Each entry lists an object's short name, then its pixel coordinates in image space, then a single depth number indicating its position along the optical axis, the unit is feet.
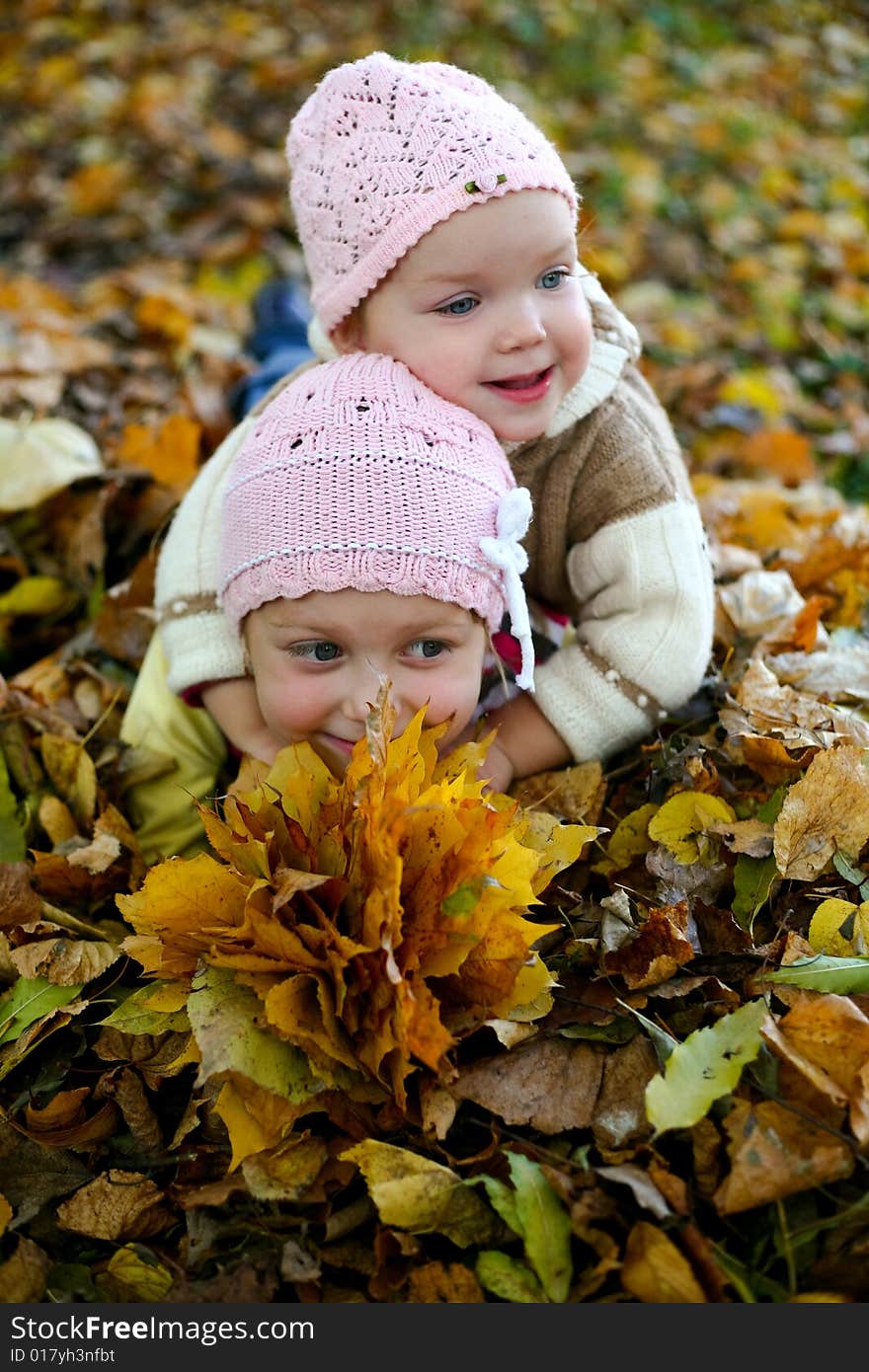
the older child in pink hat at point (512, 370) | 2.53
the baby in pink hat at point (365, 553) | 2.40
